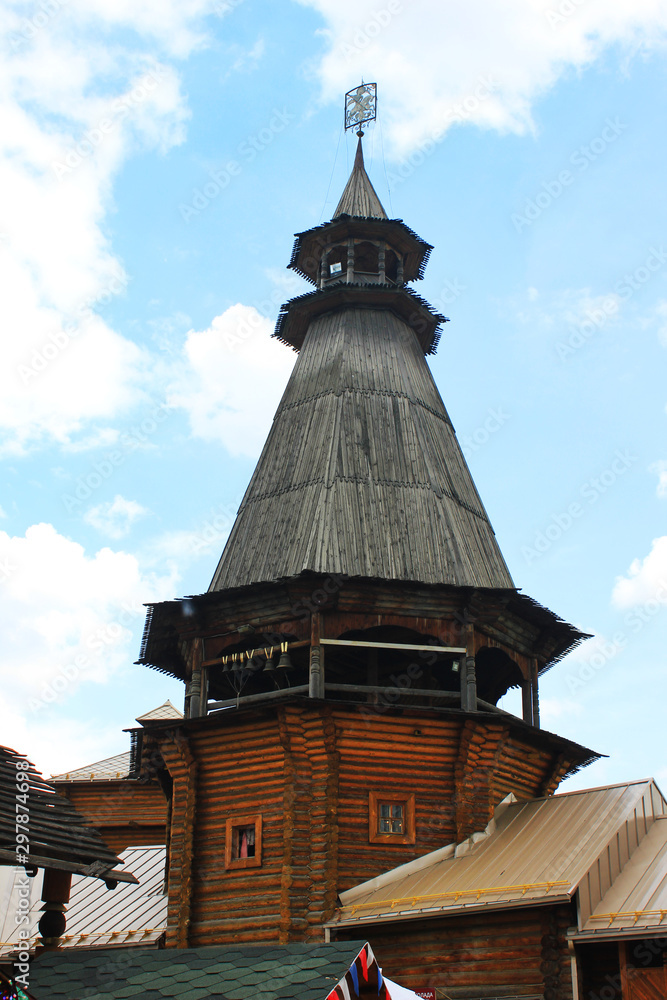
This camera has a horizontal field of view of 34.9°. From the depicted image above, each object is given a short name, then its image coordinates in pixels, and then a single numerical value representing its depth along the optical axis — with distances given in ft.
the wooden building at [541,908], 51.83
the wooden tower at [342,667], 65.41
